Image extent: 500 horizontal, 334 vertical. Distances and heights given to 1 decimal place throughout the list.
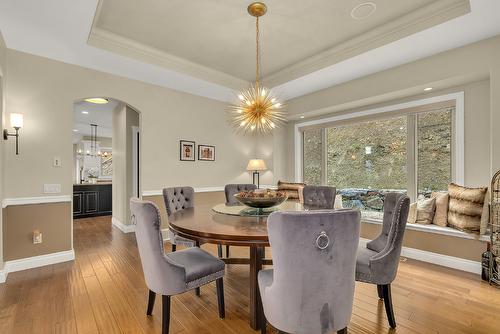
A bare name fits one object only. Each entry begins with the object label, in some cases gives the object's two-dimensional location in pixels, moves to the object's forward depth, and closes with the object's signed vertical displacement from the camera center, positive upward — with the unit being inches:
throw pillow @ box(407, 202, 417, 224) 138.5 -26.3
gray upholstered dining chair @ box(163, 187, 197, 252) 103.8 -16.0
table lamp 195.2 +1.1
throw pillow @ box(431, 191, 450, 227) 129.0 -22.4
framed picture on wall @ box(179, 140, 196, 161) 180.9 +11.9
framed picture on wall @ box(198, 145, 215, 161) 190.4 +10.9
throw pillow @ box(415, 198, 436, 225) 135.3 -23.9
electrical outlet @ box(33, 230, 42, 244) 124.3 -34.2
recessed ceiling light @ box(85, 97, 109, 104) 207.8 +54.5
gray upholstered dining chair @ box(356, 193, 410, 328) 72.1 -27.7
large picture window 144.2 +7.3
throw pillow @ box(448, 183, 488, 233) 113.7 -19.4
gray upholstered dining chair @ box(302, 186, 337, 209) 124.3 -15.2
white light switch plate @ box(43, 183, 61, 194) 128.7 -10.9
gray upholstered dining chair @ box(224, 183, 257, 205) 137.1 -12.5
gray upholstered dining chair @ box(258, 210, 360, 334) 49.2 -20.3
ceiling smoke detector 103.6 +65.5
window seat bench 115.2 -31.8
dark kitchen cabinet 245.9 -33.2
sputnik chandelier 115.1 +26.7
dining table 63.9 -17.3
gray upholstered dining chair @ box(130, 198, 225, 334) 67.1 -27.5
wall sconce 114.2 +19.8
